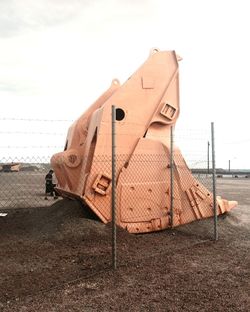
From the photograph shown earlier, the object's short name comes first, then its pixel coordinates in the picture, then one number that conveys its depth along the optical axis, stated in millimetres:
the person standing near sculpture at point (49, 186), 12093
